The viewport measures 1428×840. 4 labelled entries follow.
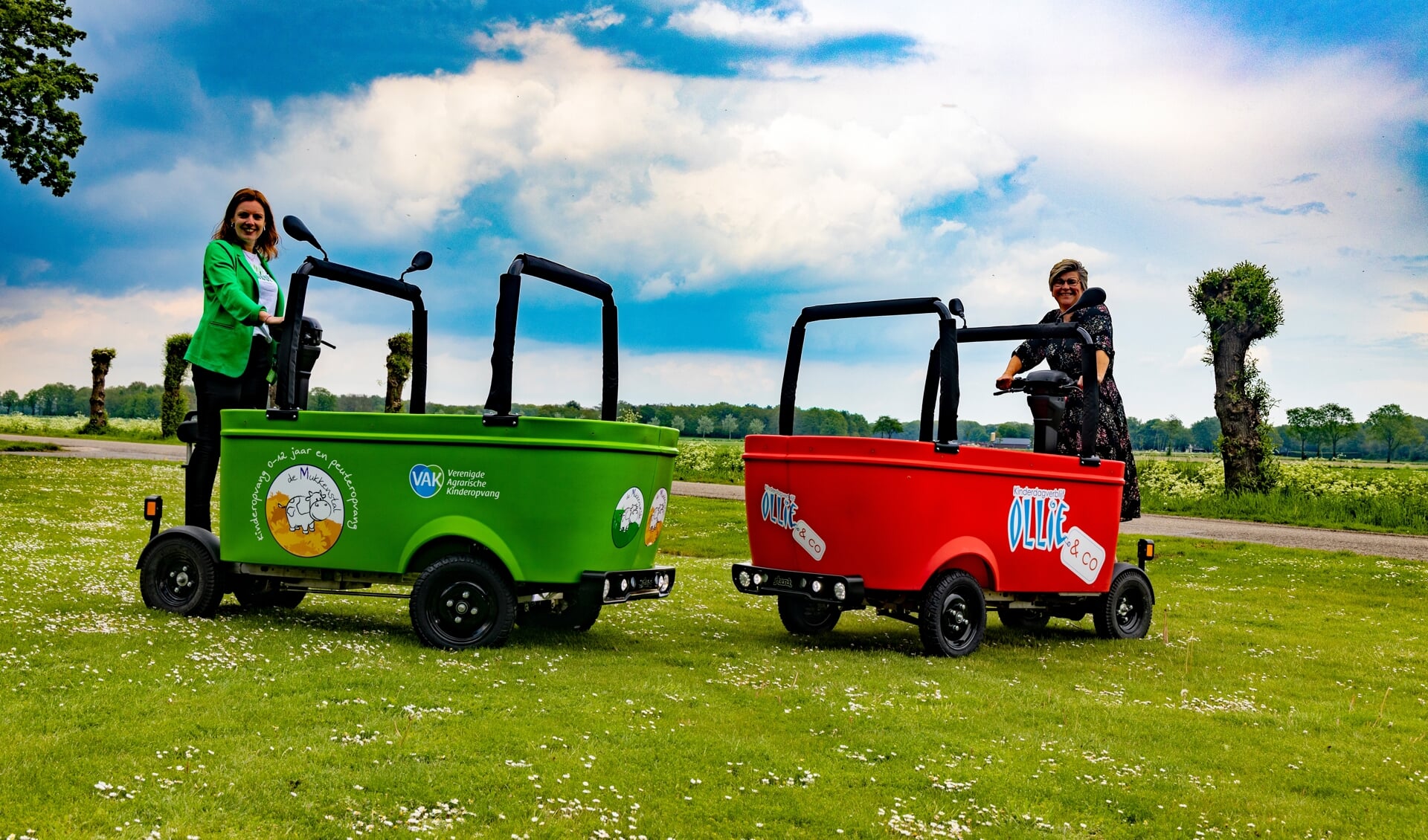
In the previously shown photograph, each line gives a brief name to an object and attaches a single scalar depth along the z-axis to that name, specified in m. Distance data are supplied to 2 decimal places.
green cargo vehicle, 7.27
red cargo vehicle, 7.82
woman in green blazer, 8.19
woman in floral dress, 9.48
